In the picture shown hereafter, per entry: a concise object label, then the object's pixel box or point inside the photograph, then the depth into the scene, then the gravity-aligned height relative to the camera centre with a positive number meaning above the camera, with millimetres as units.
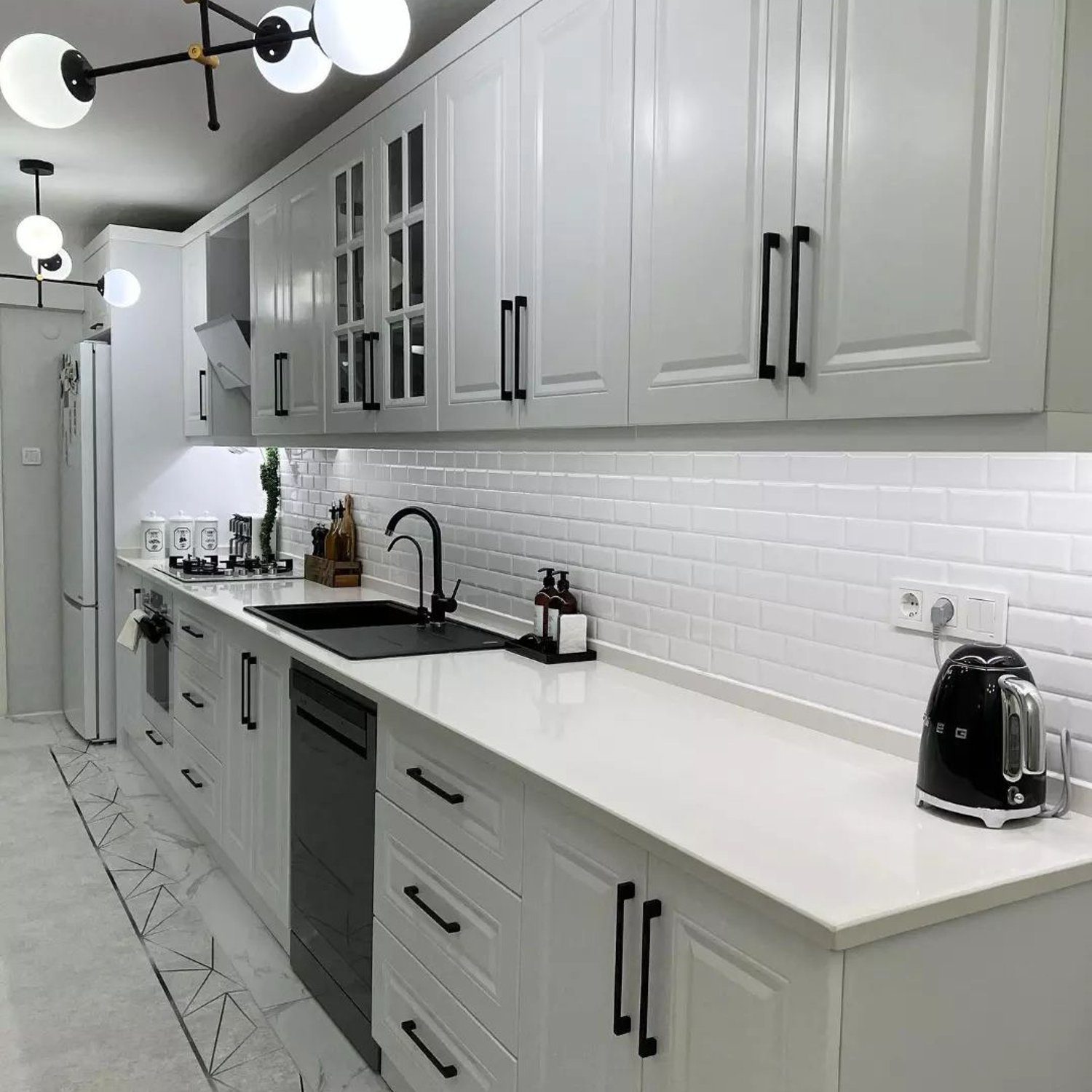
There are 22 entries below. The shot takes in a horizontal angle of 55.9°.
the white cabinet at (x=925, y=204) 1273 +377
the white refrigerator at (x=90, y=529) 4961 -300
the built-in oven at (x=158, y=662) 4250 -822
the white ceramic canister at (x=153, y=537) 5031 -333
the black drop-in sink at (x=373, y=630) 2738 -467
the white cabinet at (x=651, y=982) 1241 -693
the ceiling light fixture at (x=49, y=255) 3621 +818
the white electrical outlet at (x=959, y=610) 1688 -218
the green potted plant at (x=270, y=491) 4855 -91
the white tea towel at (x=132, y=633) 4453 -715
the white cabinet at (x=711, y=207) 1630 +463
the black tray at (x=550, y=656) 2635 -465
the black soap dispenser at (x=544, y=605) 2703 -341
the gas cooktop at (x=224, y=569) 4281 -429
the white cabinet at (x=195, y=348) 4816 +592
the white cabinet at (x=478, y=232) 2365 +588
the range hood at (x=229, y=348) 4164 +514
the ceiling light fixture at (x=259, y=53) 1643 +688
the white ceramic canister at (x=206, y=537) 5117 -330
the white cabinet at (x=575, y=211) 1998 +548
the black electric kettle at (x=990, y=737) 1461 -365
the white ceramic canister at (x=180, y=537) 5070 -332
